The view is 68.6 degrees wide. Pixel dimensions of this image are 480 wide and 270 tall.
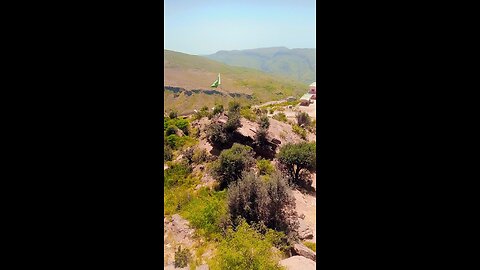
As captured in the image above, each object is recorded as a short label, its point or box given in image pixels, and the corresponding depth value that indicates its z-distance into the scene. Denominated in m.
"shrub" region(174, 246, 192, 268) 7.38
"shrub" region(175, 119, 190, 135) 16.84
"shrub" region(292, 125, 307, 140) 16.39
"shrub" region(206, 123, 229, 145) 14.84
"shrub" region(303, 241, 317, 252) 8.80
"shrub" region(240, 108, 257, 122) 16.48
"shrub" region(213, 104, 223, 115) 17.17
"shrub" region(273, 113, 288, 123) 17.79
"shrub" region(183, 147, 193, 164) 14.11
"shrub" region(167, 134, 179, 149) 15.31
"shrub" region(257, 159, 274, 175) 12.88
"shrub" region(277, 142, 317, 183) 13.18
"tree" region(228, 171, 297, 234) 10.02
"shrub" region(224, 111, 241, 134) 15.22
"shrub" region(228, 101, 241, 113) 16.46
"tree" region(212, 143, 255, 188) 12.65
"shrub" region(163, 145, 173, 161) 14.32
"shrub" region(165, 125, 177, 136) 15.95
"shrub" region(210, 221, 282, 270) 6.08
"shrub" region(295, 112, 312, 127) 17.83
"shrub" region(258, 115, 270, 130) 15.44
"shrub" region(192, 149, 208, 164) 14.19
